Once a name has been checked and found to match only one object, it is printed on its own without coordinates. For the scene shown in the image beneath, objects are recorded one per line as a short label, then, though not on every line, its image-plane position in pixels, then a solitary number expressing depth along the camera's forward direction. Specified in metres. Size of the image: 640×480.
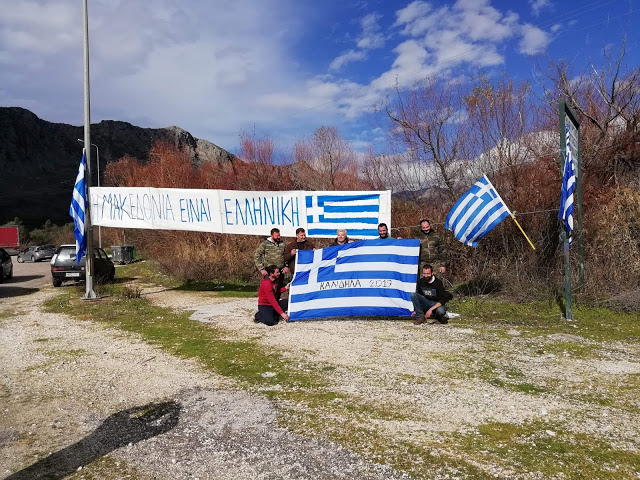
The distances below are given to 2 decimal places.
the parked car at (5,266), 20.11
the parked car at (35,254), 41.00
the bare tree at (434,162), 13.25
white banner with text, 10.83
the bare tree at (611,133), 11.25
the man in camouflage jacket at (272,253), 10.20
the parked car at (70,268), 17.06
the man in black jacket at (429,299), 8.61
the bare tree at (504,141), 11.93
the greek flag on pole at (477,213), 9.62
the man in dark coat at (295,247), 10.20
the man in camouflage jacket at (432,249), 9.62
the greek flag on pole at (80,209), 12.52
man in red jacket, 8.89
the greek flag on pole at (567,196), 8.48
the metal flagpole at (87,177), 12.77
